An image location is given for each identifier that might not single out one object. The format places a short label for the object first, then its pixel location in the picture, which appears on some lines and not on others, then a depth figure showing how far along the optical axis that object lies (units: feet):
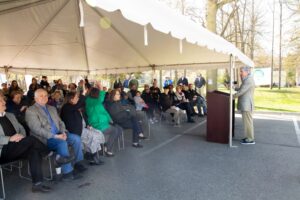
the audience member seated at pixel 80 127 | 13.92
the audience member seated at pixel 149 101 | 26.78
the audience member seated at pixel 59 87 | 28.23
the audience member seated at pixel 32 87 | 25.30
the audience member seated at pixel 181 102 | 28.20
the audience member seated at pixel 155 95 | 26.94
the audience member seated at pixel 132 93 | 25.85
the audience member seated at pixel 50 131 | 12.11
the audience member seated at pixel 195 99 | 30.43
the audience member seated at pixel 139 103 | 24.47
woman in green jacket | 15.91
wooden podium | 19.79
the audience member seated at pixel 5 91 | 22.07
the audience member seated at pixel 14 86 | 24.60
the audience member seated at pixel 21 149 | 11.03
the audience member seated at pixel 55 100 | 20.69
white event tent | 10.99
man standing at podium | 19.17
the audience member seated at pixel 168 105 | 26.35
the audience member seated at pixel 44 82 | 31.07
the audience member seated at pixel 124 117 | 17.67
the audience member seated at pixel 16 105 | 16.12
